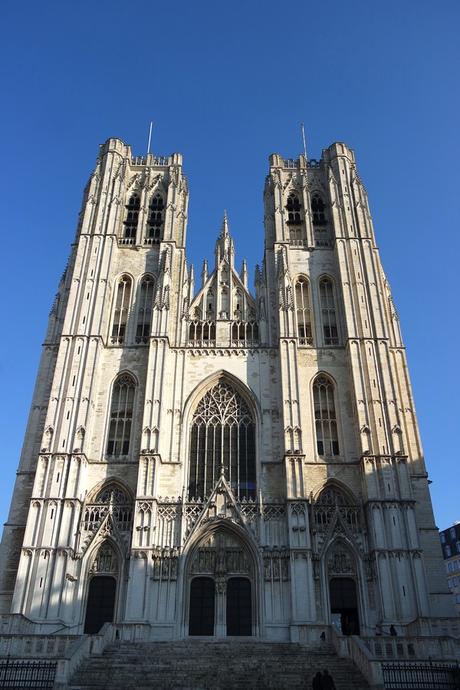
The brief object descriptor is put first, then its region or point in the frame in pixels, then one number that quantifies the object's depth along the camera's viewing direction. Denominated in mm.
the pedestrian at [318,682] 14934
